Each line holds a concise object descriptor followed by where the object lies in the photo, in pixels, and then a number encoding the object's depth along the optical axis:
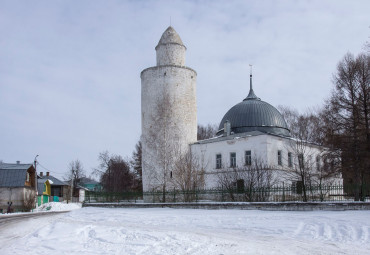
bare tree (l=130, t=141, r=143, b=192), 48.69
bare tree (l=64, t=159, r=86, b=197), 61.53
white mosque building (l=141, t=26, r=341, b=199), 29.89
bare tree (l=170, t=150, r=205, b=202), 25.34
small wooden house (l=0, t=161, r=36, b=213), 32.63
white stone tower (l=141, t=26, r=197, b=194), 32.53
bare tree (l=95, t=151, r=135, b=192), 52.69
